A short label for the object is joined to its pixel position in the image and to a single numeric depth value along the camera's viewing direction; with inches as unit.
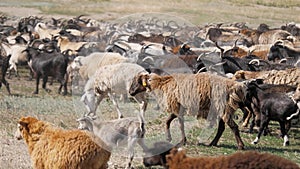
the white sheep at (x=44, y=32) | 1141.7
